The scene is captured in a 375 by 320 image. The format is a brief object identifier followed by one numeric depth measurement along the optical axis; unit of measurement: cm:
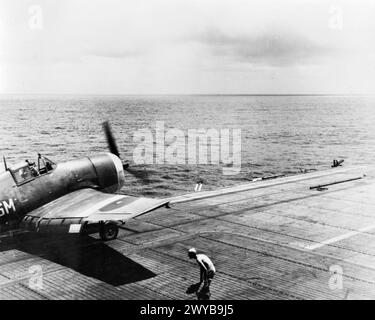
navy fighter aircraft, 1364
